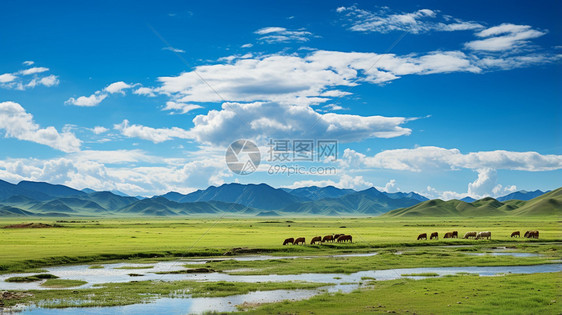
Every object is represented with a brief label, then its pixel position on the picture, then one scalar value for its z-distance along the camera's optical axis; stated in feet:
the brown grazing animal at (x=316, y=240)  204.63
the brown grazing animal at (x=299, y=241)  198.59
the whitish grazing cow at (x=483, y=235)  242.37
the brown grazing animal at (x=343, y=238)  211.00
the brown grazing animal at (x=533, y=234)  250.78
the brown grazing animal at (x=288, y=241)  196.25
